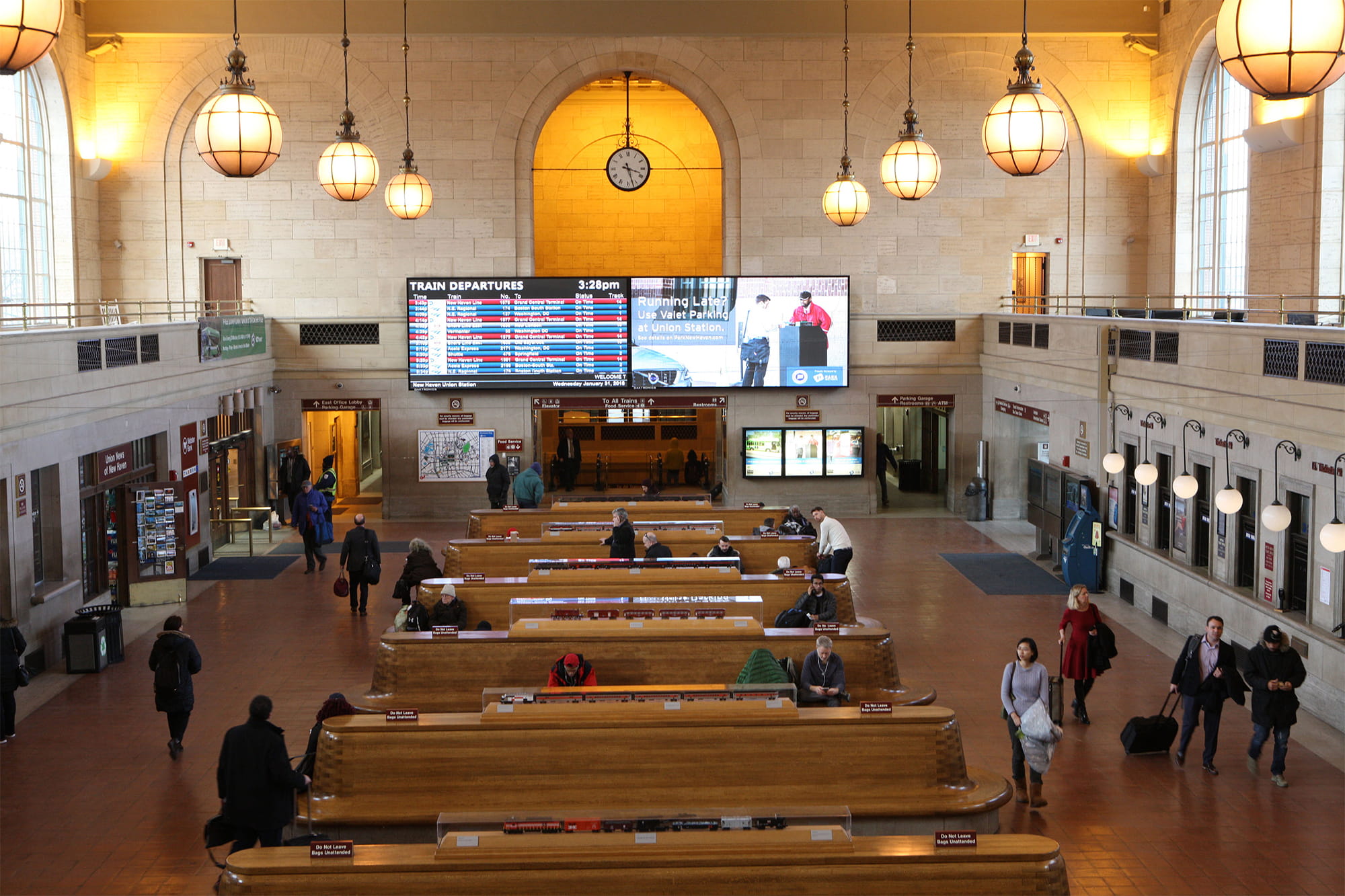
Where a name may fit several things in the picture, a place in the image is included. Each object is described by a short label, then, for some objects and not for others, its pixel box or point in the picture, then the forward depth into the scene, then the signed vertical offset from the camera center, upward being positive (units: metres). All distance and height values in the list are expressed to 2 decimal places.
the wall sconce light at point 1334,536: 10.38 -1.49
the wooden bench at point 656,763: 8.42 -2.73
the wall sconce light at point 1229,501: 12.26 -1.40
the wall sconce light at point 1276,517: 11.48 -1.46
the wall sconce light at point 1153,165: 23.67 +3.64
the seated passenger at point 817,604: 12.12 -2.37
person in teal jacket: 20.84 -2.16
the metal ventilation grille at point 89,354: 15.20 +0.07
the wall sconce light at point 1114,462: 15.77 -1.31
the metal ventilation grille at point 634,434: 29.83 -1.78
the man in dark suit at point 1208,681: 10.34 -2.68
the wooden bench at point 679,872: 6.44 -2.64
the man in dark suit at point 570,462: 27.78 -2.29
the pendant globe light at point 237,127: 11.09 +2.07
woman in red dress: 11.61 -2.64
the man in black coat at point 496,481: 21.89 -2.14
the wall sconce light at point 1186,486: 13.48 -1.38
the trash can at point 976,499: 23.45 -2.62
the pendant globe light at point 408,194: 19.25 +2.53
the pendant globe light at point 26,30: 6.75 +1.79
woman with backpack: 10.77 -2.71
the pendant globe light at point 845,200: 18.55 +2.35
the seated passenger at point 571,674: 10.13 -2.55
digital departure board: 23.08 +0.48
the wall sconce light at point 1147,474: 14.79 -1.38
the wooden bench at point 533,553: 15.20 -2.36
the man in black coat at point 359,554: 15.90 -2.46
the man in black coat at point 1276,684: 10.05 -2.61
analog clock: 28.98 +4.39
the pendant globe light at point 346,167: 15.88 +2.44
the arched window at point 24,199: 21.11 +2.78
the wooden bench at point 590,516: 17.02 -2.14
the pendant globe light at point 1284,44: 6.43 +1.62
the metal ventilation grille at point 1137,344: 16.09 +0.18
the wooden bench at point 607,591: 12.97 -2.40
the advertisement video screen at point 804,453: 24.17 -1.83
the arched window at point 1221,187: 21.47 +3.02
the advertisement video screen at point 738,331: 23.23 +0.50
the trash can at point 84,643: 13.51 -3.05
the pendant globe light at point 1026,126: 11.73 +2.17
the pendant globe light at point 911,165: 15.29 +2.36
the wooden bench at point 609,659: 10.92 -2.62
